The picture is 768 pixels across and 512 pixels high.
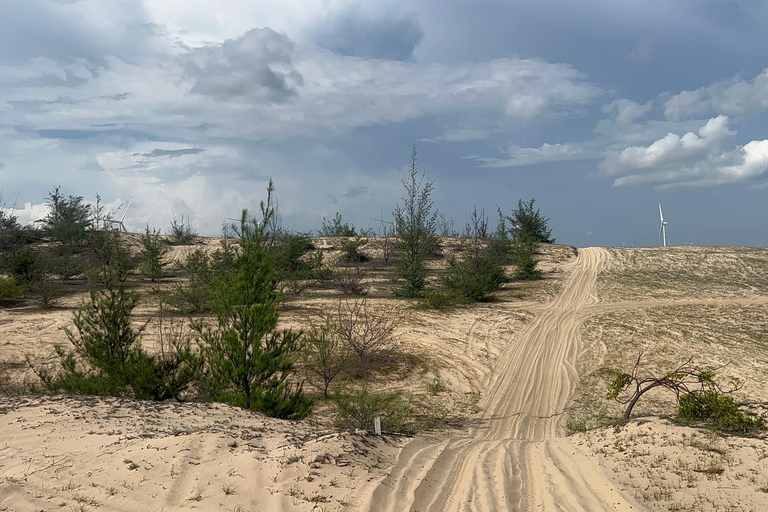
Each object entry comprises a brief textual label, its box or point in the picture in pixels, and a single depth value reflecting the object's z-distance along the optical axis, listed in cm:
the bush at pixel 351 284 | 2414
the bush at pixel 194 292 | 1839
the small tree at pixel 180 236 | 4138
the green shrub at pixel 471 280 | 2212
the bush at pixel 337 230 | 4519
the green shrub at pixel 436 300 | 2053
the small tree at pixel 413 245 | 2341
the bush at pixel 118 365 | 827
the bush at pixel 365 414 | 831
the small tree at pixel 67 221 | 3241
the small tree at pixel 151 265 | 2536
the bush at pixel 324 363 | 1090
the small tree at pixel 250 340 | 778
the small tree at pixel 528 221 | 4294
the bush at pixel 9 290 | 1866
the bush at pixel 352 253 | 3412
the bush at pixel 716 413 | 651
